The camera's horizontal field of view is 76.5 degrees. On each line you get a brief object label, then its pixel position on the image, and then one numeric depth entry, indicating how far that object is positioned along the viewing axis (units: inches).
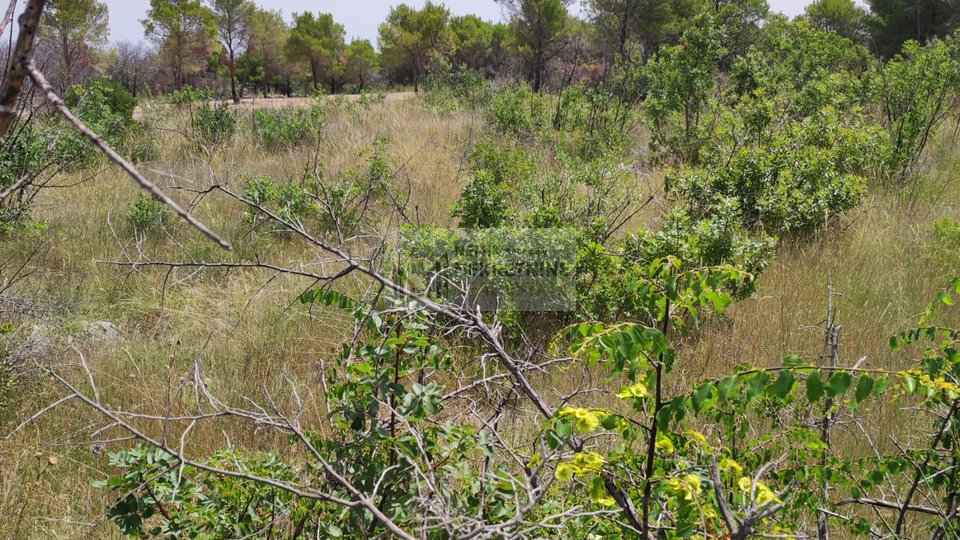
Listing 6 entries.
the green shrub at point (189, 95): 390.9
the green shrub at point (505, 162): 204.1
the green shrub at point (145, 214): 193.2
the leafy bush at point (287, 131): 309.1
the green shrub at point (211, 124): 310.2
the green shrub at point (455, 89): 412.5
